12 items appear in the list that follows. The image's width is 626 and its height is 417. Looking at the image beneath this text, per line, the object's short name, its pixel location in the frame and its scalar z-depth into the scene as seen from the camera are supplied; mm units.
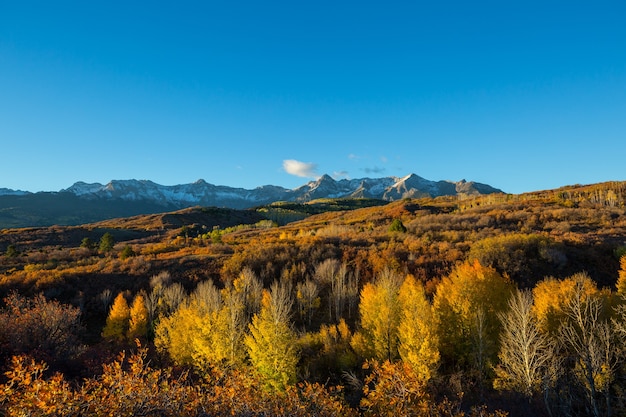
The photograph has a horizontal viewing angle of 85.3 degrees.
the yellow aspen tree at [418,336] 21594
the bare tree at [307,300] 37188
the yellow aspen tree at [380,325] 26531
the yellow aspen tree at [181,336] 26659
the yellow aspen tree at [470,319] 24922
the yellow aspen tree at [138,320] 35250
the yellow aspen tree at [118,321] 35594
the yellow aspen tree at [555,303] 25016
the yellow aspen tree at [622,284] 27580
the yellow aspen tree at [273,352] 21297
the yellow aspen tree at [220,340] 23000
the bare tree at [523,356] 20562
